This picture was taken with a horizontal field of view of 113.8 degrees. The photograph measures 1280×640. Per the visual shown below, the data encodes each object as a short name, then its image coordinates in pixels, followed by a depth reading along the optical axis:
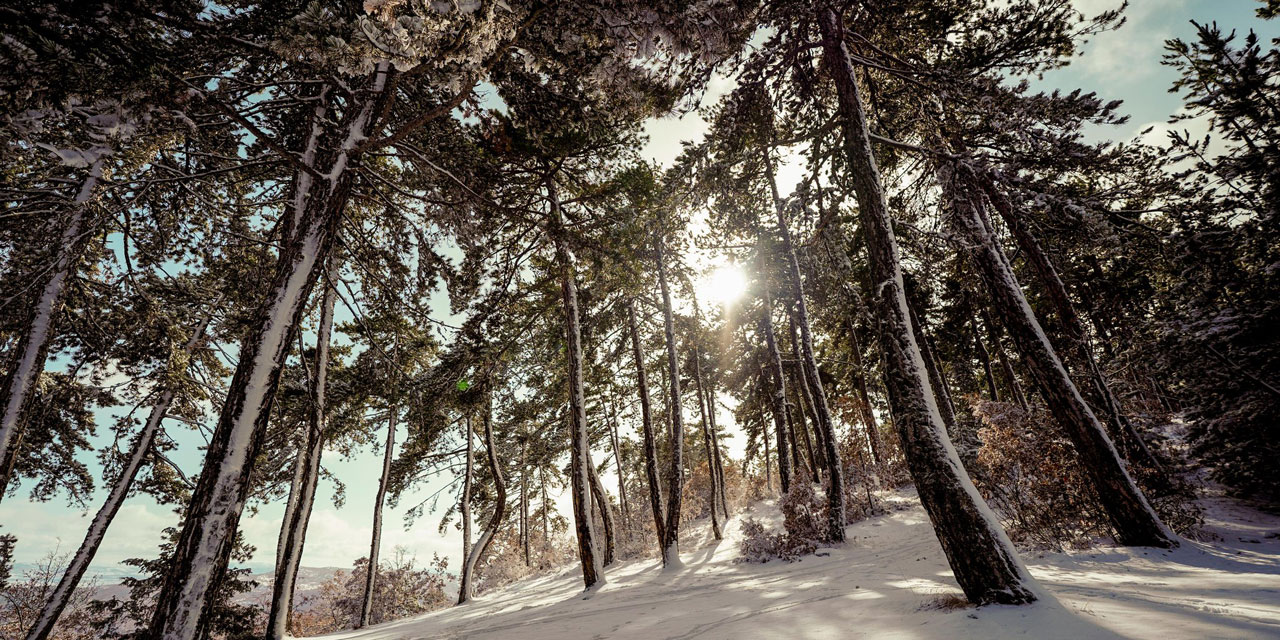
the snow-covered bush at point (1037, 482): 6.77
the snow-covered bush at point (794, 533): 9.72
